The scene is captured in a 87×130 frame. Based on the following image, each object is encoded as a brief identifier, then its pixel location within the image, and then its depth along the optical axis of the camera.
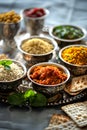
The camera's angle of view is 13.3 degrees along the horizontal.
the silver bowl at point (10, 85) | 1.58
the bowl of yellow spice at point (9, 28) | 1.95
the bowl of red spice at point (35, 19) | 2.10
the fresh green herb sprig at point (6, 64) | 1.63
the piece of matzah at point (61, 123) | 1.41
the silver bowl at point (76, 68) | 1.73
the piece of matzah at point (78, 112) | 1.44
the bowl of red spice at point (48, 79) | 1.58
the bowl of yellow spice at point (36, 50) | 1.81
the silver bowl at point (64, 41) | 1.97
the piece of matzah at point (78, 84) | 1.63
